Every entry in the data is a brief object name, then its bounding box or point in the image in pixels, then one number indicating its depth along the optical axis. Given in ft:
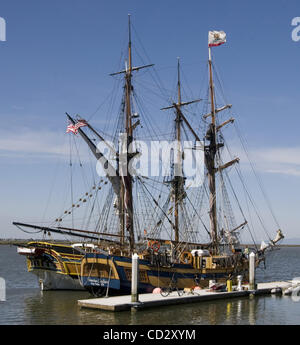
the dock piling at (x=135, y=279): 106.11
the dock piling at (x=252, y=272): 132.77
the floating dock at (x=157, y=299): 104.63
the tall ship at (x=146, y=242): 129.80
